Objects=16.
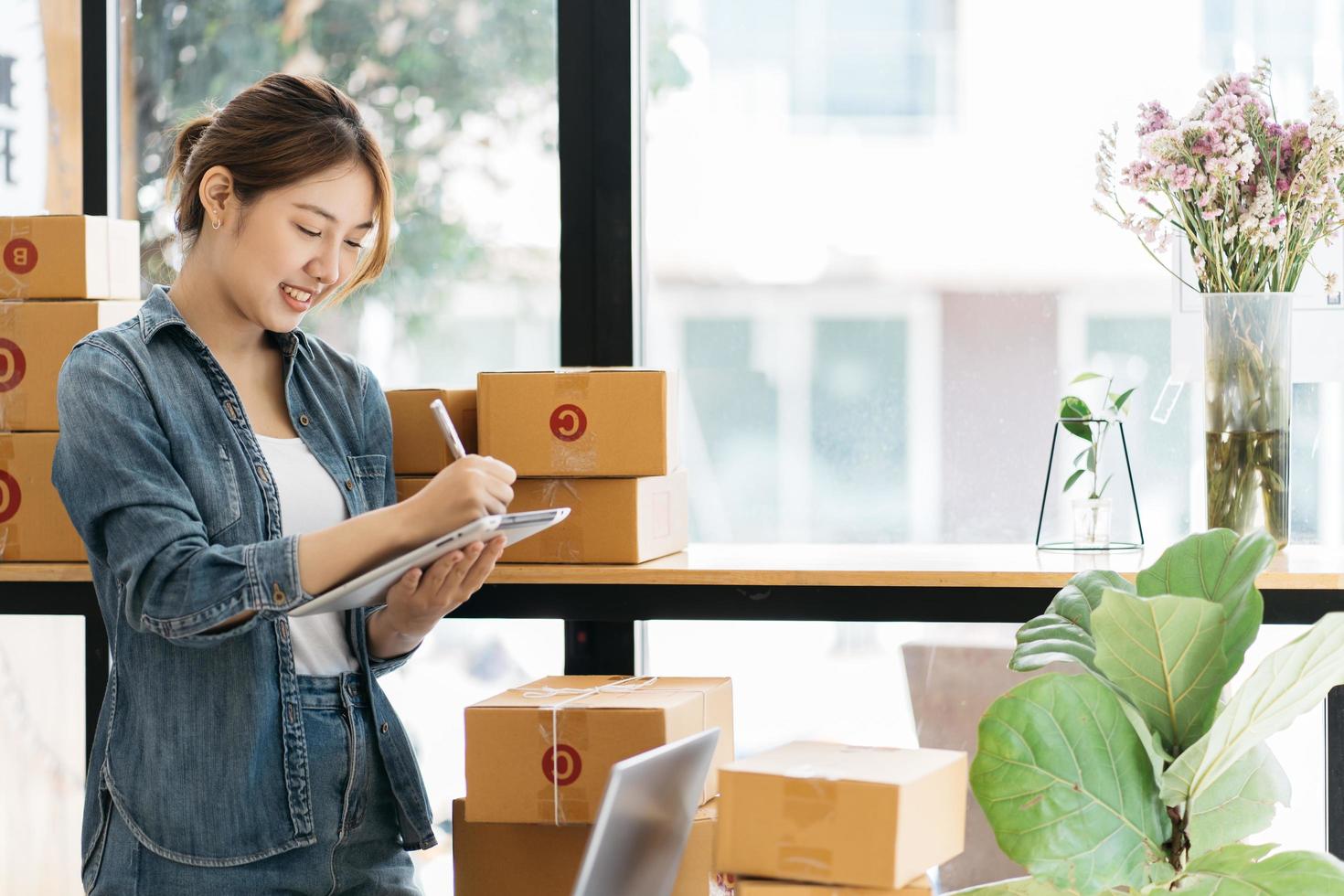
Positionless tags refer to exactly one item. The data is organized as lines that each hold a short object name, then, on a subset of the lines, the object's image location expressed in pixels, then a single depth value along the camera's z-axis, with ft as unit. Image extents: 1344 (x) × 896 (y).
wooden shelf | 10.82
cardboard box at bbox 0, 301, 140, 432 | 11.35
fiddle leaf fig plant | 9.41
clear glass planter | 11.35
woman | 10.01
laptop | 9.48
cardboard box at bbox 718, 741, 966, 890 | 9.49
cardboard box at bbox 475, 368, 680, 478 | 10.99
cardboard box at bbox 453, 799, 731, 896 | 10.79
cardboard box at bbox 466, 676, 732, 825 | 10.57
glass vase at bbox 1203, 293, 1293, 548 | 11.02
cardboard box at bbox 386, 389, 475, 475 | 11.23
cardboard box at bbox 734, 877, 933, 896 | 9.54
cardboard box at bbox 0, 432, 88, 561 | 11.35
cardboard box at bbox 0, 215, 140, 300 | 11.36
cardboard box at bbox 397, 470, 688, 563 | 11.06
